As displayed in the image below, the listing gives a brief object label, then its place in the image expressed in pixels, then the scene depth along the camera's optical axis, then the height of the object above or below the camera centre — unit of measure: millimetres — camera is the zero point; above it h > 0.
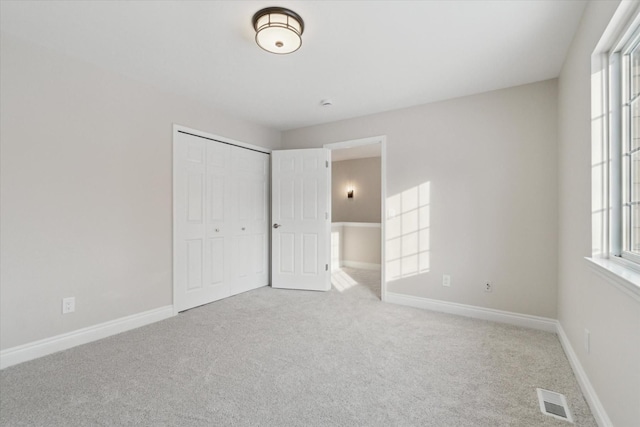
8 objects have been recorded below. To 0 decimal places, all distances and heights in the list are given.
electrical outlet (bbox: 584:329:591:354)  1804 -794
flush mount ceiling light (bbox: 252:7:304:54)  1883 +1202
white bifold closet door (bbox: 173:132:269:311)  3363 -96
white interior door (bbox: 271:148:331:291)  4215 -83
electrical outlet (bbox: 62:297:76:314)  2430 -768
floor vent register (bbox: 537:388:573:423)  1624 -1110
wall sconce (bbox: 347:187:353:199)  7203 +489
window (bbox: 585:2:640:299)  1532 +363
